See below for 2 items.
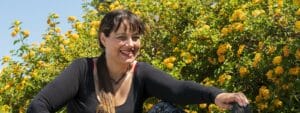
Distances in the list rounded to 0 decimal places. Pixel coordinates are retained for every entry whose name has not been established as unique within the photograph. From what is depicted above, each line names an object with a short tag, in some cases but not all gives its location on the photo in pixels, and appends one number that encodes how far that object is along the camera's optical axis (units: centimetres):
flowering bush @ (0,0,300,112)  425
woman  292
